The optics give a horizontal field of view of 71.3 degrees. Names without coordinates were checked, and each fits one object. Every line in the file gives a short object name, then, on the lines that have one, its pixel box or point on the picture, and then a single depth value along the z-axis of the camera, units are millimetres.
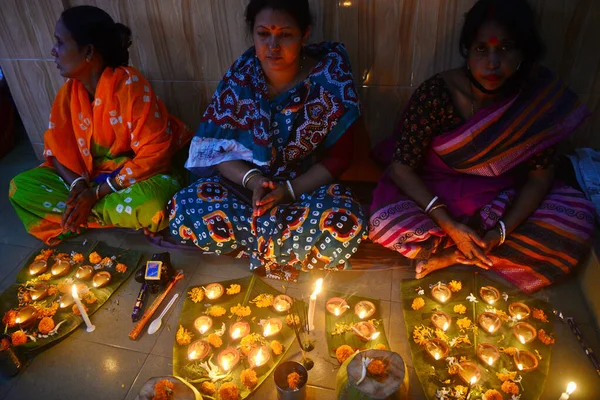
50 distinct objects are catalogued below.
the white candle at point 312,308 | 1945
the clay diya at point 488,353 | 1975
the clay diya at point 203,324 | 2213
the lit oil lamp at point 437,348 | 2006
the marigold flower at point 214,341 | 2125
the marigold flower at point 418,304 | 2279
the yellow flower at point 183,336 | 2145
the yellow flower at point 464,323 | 2154
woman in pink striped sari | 2287
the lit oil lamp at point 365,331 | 2125
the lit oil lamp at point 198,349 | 2072
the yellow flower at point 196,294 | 2398
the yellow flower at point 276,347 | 2076
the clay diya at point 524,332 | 2074
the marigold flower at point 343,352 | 2018
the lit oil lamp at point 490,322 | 2123
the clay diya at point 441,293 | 2320
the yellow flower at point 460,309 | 2236
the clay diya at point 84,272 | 2592
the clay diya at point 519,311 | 2189
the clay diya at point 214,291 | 2402
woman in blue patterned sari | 2434
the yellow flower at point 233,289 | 2436
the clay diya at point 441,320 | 2156
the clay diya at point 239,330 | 2170
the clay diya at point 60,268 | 2625
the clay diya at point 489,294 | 2293
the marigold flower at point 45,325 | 2244
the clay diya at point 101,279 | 2537
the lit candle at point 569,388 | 1603
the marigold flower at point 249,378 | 1938
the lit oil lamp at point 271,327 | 2176
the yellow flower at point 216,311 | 2297
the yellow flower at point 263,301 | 2344
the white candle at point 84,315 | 2089
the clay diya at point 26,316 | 2268
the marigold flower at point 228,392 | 1866
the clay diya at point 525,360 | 1934
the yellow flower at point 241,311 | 2285
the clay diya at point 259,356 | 2008
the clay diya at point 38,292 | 2445
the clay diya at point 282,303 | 2299
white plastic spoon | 2258
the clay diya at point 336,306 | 2273
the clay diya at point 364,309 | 2254
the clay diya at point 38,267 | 2650
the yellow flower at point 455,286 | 2371
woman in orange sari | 2732
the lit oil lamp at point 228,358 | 2014
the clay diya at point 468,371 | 1893
